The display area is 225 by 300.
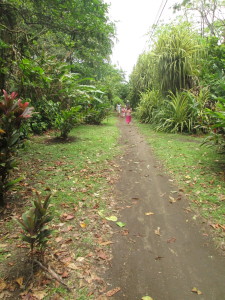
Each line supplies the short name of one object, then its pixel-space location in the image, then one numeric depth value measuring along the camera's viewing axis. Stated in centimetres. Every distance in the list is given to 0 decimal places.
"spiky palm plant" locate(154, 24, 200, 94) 903
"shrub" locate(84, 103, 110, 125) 1157
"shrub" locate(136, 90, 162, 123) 1200
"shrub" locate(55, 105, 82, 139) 645
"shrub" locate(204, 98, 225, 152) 390
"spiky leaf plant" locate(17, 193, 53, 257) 194
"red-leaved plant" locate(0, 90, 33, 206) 263
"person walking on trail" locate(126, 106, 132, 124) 1350
